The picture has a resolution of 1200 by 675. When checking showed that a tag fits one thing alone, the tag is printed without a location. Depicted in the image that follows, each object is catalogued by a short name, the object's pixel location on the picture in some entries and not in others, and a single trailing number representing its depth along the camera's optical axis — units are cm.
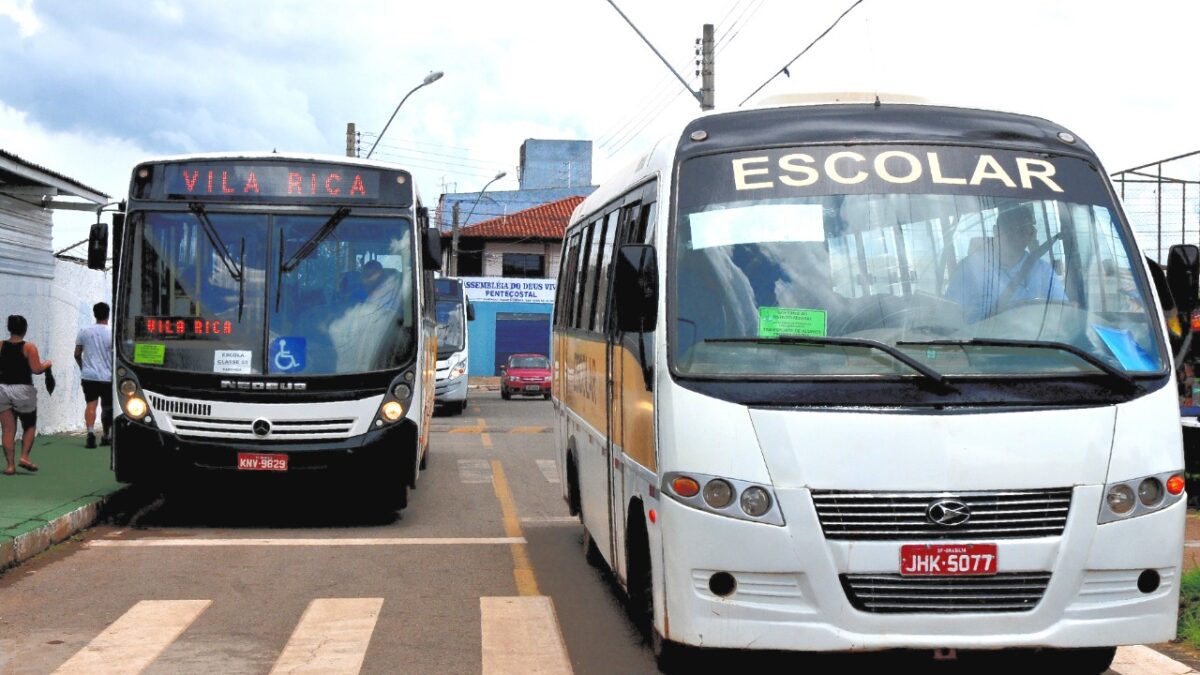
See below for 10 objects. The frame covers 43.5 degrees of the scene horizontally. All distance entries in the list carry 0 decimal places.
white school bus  598
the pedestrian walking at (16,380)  1436
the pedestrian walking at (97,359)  1806
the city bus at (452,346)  3256
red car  4441
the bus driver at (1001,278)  645
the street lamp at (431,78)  3206
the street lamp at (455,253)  4963
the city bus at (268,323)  1234
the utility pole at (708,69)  2325
